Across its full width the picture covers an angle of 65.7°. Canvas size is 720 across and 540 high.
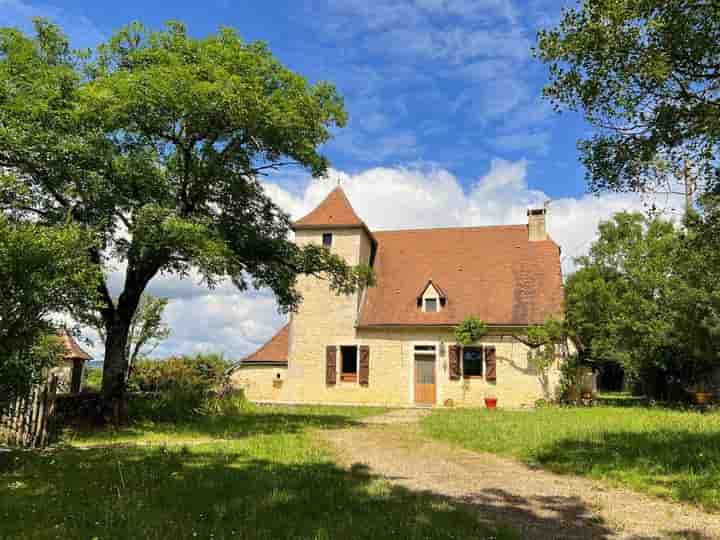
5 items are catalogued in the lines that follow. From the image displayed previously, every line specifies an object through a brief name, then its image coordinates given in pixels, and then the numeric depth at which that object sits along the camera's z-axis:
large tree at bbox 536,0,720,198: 7.16
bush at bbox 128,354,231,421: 14.10
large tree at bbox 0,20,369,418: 11.15
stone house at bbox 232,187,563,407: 22.52
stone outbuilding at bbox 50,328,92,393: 28.12
